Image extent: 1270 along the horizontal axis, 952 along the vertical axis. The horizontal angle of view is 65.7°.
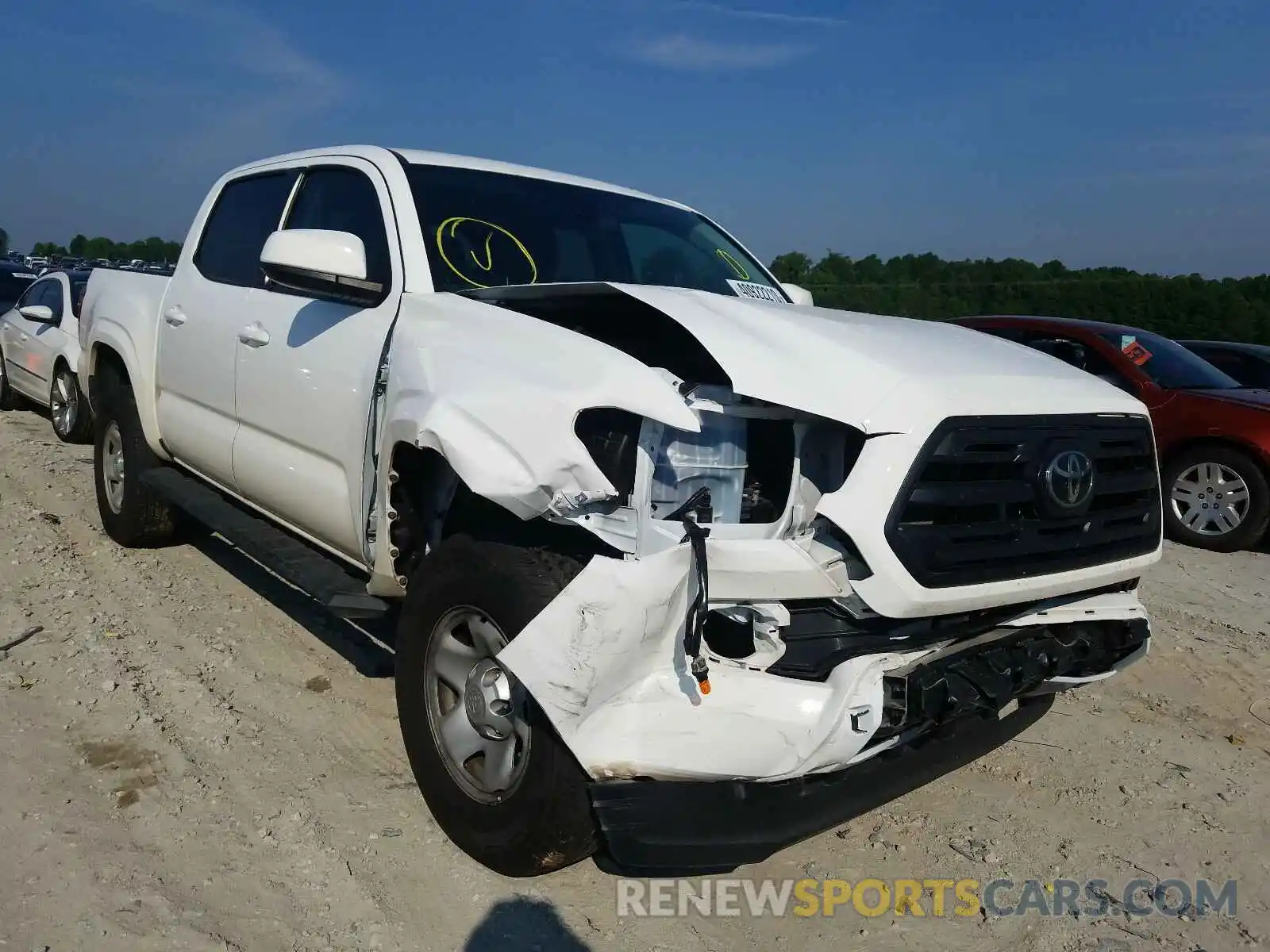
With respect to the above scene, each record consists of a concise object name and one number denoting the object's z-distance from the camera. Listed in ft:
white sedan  28.58
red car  23.24
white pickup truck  7.23
